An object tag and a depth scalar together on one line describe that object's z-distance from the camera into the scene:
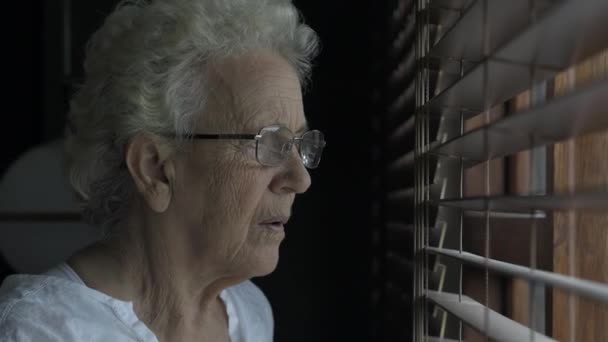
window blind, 0.56
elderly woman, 1.37
